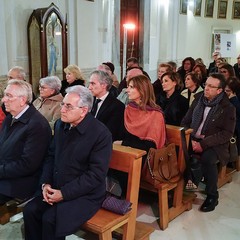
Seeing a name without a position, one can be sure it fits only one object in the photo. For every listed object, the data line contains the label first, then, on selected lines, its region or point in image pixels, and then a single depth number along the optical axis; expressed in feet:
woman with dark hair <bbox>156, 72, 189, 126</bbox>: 12.34
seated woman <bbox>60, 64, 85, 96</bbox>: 15.07
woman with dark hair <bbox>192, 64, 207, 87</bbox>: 16.97
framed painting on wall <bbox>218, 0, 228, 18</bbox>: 34.17
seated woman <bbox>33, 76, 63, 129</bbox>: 11.83
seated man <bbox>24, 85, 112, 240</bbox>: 7.16
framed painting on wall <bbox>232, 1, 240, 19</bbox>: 35.04
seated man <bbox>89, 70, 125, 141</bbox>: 10.37
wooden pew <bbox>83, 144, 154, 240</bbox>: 7.27
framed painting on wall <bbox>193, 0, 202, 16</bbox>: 31.78
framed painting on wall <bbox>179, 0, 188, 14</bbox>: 28.80
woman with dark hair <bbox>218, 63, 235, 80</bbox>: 14.92
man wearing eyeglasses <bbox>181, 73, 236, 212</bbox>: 10.74
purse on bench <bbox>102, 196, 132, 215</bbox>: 7.62
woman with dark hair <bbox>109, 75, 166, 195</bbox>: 9.57
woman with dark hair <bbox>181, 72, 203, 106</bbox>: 14.19
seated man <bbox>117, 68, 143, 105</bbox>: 13.44
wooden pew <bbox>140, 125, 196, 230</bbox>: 9.52
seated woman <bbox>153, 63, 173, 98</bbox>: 14.98
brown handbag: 9.09
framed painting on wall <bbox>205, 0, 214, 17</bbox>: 33.06
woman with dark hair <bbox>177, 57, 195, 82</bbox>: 19.65
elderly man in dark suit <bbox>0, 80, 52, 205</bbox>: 8.36
